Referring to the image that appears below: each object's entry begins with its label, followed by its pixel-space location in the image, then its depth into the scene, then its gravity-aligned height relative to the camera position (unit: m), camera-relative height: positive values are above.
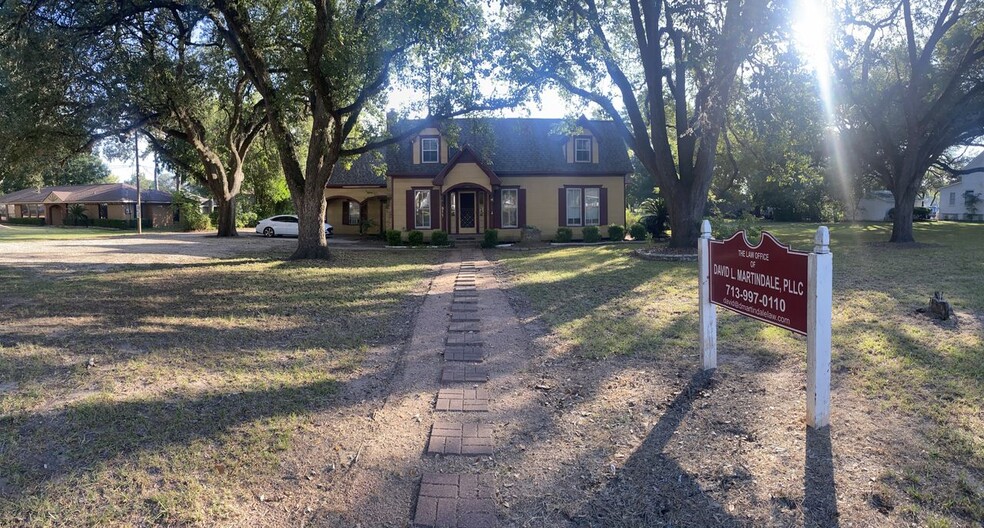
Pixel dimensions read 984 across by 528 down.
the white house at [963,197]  44.41 +2.43
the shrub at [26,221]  51.26 +1.40
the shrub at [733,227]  14.55 +0.05
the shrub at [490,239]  23.69 -0.30
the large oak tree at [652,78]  14.71 +4.19
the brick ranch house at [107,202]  48.19 +2.76
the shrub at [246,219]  42.59 +1.10
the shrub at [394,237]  24.72 -0.21
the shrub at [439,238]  24.19 -0.24
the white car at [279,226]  32.62 +0.43
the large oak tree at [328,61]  13.12 +4.19
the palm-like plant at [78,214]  48.22 +1.78
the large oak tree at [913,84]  17.77 +4.79
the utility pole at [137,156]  26.88 +4.23
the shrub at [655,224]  26.88 +0.26
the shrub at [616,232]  25.53 -0.08
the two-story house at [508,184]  25.36 +2.06
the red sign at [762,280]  4.13 -0.39
